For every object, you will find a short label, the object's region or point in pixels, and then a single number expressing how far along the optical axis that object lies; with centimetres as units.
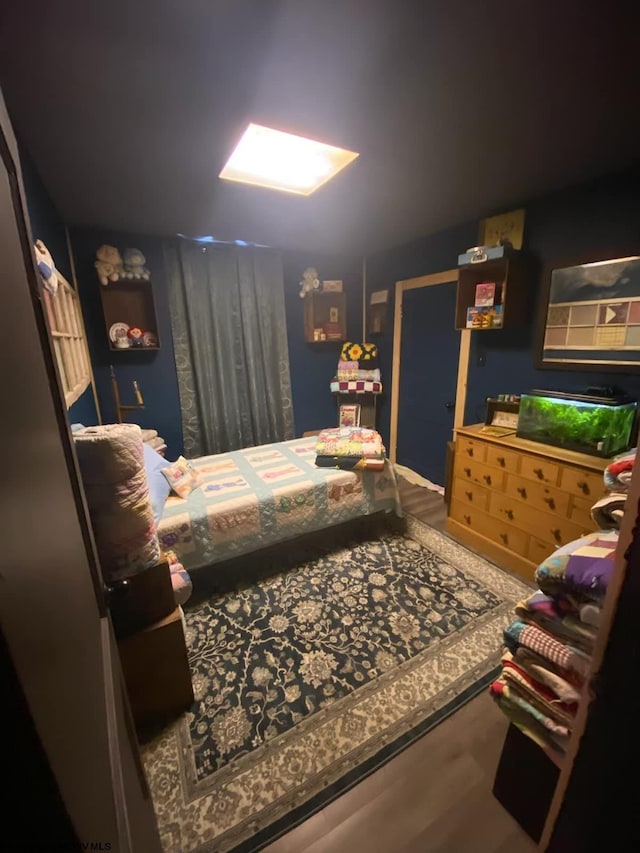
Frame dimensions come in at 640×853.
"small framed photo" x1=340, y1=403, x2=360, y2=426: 428
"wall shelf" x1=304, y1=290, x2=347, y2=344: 401
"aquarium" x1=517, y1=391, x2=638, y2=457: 195
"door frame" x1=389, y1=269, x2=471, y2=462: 319
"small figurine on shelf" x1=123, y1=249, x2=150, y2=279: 305
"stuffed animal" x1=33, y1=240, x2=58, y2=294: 150
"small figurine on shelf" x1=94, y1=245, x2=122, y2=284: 293
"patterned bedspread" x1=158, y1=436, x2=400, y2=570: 207
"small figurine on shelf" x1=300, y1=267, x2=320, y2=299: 385
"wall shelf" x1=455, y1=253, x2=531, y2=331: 251
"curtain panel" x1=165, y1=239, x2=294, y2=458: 336
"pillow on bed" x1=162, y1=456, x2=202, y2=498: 231
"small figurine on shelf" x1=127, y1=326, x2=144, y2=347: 319
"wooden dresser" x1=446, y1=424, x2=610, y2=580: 198
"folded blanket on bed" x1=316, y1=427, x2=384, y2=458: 264
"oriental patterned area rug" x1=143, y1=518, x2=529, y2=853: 124
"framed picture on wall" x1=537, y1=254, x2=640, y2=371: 209
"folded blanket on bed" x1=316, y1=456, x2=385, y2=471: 255
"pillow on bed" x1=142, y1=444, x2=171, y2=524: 204
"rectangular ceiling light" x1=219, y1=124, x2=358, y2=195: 174
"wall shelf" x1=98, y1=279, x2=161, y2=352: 312
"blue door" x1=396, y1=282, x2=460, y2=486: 337
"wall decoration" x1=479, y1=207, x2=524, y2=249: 257
